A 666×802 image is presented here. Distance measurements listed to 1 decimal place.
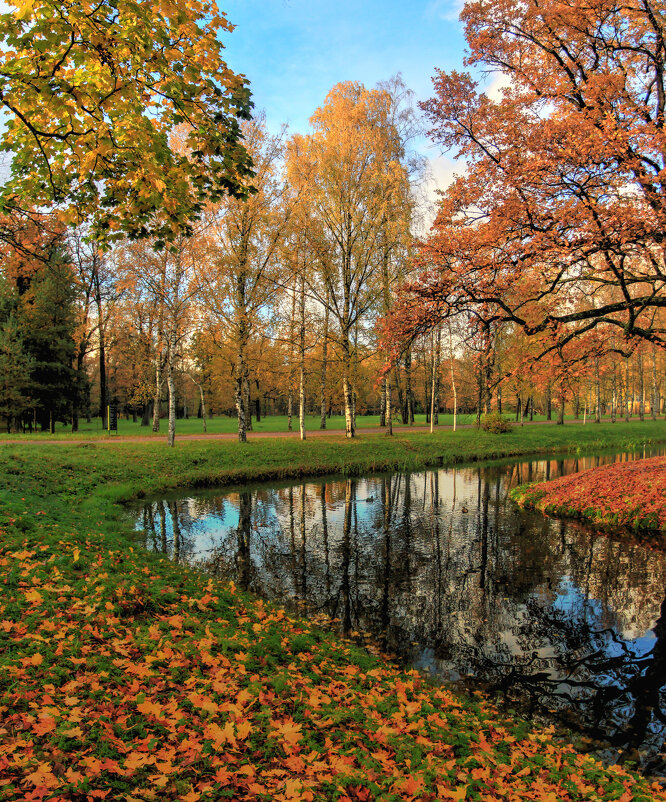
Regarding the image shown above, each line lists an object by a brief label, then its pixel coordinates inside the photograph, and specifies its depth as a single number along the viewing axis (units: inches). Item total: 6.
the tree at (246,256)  826.2
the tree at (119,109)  171.9
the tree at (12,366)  1059.3
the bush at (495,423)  1267.2
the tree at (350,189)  894.4
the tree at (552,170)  362.3
